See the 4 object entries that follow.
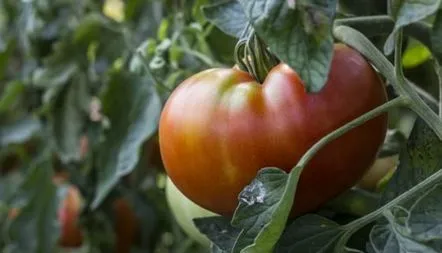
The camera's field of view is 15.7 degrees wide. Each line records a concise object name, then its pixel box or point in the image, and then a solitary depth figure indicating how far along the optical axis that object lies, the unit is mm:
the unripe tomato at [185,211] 765
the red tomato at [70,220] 1075
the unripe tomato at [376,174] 781
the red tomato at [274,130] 642
